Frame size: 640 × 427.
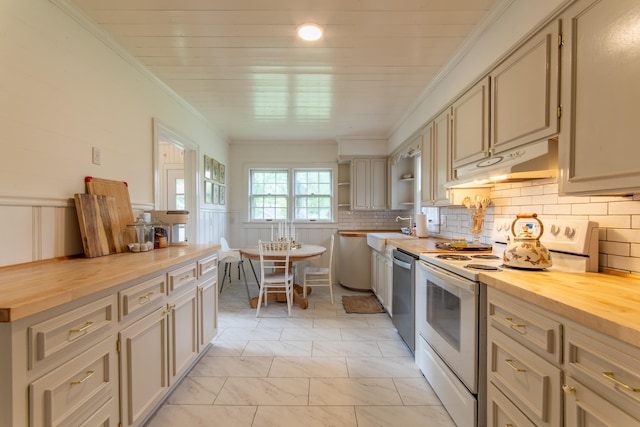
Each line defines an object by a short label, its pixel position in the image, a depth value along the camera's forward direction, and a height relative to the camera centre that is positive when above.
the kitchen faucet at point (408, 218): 4.41 -0.10
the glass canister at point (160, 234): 2.37 -0.20
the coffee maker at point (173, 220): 2.48 -0.08
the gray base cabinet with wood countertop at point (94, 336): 0.91 -0.52
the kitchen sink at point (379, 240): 3.44 -0.35
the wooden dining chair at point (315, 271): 3.88 -0.79
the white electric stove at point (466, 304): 1.43 -0.53
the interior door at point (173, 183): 4.86 +0.45
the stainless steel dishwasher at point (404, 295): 2.39 -0.73
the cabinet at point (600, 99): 1.00 +0.43
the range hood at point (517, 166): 1.40 +0.26
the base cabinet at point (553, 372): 0.77 -0.51
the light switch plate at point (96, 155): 1.95 +0.36
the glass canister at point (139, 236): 2.08 -0.19
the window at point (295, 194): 5.15 +0.30
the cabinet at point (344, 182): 5.14 +0.51
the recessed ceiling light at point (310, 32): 1.95 +1.22
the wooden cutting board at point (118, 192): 1.90 +0.12
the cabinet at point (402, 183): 4.45 +0.45
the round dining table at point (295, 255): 3.47 -0.52
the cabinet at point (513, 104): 1.37 +0.62
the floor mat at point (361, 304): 3.61 -1.19
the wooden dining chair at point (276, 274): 3.40 -0.79
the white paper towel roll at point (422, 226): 3.46 -0.16
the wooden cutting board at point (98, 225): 1.76 -0.10
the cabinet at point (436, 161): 2.58 +0.49
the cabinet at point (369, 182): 4.78 +0.48
